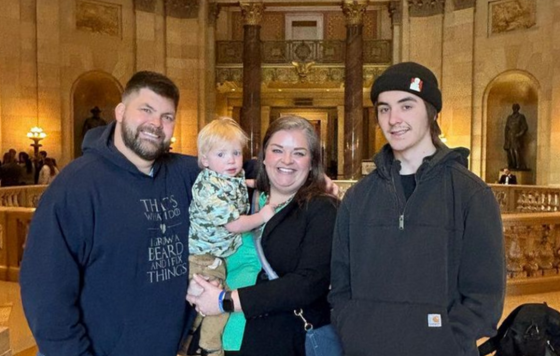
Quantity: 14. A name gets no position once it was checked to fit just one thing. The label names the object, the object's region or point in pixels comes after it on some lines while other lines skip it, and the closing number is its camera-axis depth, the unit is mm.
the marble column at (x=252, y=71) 20734
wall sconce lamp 16688
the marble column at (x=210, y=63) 22094
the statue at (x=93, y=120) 19047
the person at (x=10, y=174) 13977
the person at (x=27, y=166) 16150
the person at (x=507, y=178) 17512
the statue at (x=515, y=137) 18578
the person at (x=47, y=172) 15391
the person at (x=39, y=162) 16120
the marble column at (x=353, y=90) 20266
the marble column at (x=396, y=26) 21969
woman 2342
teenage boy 2039
